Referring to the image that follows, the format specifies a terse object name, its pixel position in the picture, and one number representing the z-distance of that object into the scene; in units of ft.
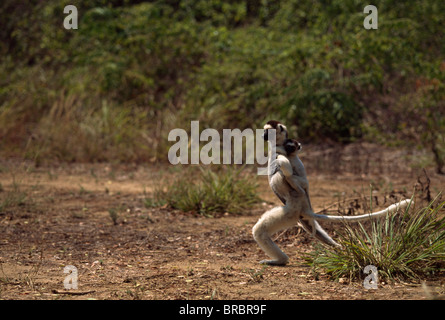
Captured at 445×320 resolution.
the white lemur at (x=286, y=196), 30.17
